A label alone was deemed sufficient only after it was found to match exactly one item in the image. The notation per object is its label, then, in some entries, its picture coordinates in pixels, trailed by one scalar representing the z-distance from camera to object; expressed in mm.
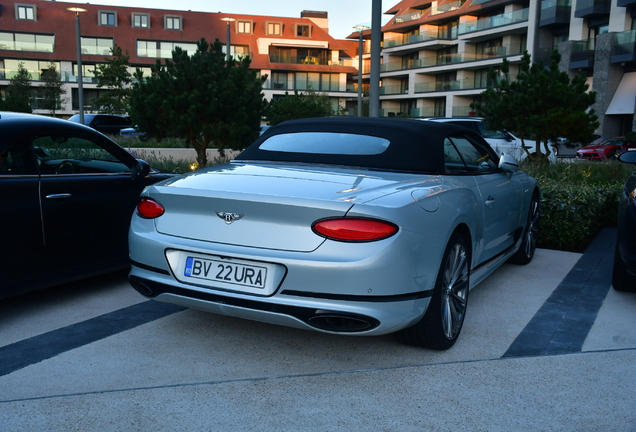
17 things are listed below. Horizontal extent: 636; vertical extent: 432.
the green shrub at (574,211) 7477
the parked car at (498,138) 17766
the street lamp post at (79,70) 24289
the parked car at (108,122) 34250
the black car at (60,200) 4301
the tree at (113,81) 44969
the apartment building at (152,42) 60688
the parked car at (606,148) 28442
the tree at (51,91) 49188
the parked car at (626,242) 4906
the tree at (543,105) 13877
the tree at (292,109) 25156
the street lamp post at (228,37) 22375
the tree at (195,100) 12422
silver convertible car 3268
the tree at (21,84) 47275
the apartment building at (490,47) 38812
